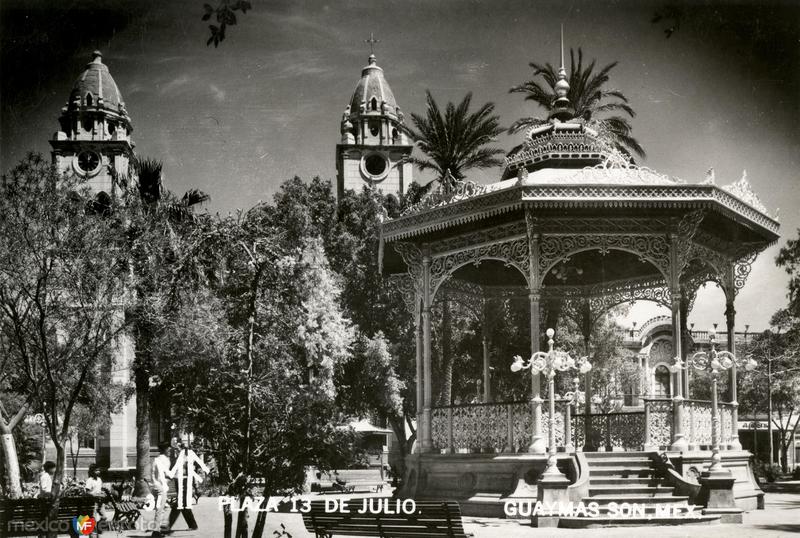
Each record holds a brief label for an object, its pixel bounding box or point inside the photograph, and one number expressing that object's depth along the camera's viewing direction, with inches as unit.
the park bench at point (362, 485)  1326.3
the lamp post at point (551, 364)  681.6
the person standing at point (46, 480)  707.4
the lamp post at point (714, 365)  676.1
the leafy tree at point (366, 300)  1293.1
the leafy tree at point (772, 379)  1733.5
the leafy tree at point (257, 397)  493.9
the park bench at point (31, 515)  590.2
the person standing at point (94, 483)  775.1
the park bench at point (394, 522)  495.2
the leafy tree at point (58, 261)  673.0
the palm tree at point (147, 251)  893.8
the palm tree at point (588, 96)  1200.2
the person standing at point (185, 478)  519.2
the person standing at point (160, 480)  643.5
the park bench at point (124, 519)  692.7
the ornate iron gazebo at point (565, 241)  712.4
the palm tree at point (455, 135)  1253.7
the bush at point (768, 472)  1480.7
